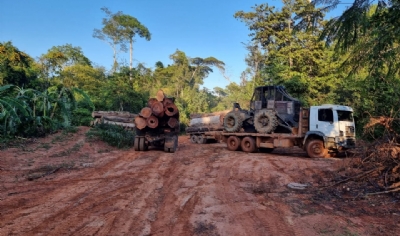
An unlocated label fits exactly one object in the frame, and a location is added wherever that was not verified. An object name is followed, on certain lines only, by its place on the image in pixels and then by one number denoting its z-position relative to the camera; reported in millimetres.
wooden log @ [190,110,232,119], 19414
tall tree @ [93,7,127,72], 34031
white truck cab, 11344
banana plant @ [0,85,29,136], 10211
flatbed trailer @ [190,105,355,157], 11398
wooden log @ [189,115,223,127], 18656
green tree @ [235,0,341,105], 21109
